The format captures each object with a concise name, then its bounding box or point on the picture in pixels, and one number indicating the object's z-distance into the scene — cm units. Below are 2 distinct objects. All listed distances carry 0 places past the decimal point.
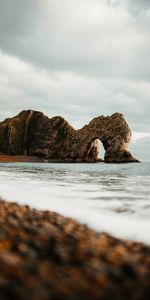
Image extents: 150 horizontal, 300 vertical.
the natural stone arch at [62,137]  12359
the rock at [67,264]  271
